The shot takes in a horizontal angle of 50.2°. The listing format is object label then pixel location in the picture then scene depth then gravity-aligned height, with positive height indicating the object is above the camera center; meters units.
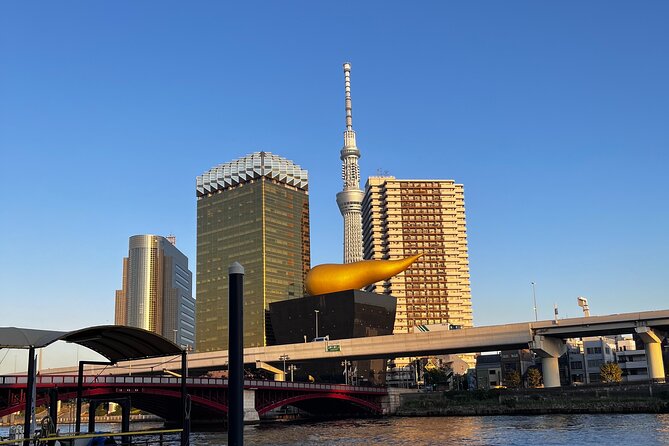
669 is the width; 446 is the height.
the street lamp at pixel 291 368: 138.82 +1.31
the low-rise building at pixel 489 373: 181.88 -1.07
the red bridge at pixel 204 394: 73.19 -2.25
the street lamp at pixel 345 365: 138.25 +1.54
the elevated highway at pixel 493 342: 106.62 +4.91
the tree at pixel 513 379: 160.56 -2.43
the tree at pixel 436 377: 155.88 -1.42
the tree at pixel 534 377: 158.12 -2.02
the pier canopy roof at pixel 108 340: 29.95 +1.77
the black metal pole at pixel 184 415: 31.78 -1.68
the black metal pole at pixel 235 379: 28.83 -0.12
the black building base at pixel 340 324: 144.62 +10.10
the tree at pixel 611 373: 141.50 -1.45
